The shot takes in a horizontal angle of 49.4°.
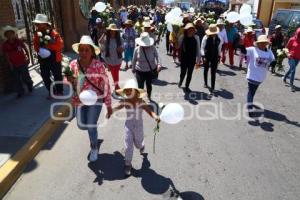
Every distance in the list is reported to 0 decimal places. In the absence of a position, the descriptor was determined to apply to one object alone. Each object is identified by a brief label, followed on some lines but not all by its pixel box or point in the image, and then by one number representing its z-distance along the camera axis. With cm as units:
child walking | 461
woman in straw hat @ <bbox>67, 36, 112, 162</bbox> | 481
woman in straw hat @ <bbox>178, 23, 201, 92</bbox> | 825
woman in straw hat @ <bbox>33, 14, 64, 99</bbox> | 720
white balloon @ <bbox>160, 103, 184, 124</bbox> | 410
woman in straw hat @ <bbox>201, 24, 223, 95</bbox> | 852
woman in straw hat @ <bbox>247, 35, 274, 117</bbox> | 684
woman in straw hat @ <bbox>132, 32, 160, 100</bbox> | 722
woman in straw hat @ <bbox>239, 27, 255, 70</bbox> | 1036
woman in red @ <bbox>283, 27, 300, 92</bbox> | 903
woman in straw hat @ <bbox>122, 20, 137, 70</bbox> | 1075
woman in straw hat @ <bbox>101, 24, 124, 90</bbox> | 802
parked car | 1501
